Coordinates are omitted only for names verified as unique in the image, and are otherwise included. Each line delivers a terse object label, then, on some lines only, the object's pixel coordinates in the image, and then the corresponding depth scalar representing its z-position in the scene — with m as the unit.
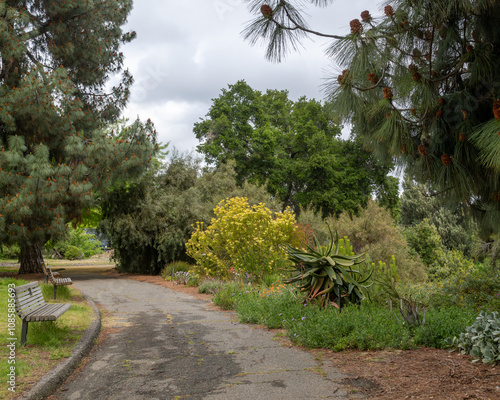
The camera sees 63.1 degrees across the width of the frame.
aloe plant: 6.30
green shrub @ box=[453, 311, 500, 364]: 3.89
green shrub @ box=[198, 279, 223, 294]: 11.48
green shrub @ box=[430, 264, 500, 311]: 6.20
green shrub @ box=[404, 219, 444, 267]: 20.39
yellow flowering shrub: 11.34
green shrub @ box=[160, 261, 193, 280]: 16.86
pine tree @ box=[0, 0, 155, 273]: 13.62
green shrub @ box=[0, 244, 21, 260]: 33.50
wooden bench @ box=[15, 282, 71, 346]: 4.70
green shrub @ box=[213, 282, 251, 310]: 8.98
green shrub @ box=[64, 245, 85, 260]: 38.91
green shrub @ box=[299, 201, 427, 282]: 17.33
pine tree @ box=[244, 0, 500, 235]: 4.28
